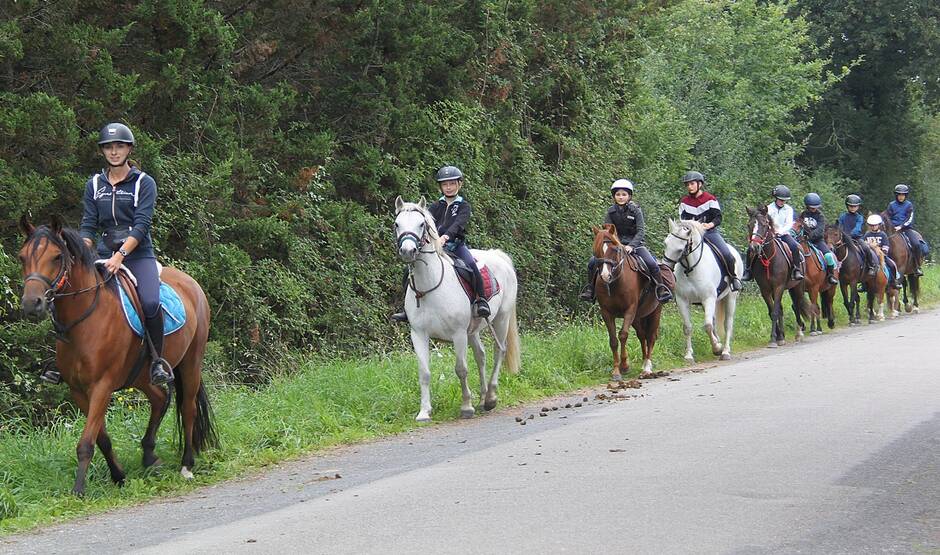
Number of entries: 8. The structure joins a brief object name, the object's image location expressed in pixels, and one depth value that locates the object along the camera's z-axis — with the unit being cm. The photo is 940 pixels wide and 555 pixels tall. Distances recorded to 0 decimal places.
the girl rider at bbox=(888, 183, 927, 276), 3141
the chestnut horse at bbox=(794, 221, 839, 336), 2370
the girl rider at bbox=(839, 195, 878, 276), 2774
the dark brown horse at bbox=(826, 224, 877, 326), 2697
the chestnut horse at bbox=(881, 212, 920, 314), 3086
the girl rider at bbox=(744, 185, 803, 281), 2230
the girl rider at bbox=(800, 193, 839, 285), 2472
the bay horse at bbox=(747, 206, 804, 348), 2159
